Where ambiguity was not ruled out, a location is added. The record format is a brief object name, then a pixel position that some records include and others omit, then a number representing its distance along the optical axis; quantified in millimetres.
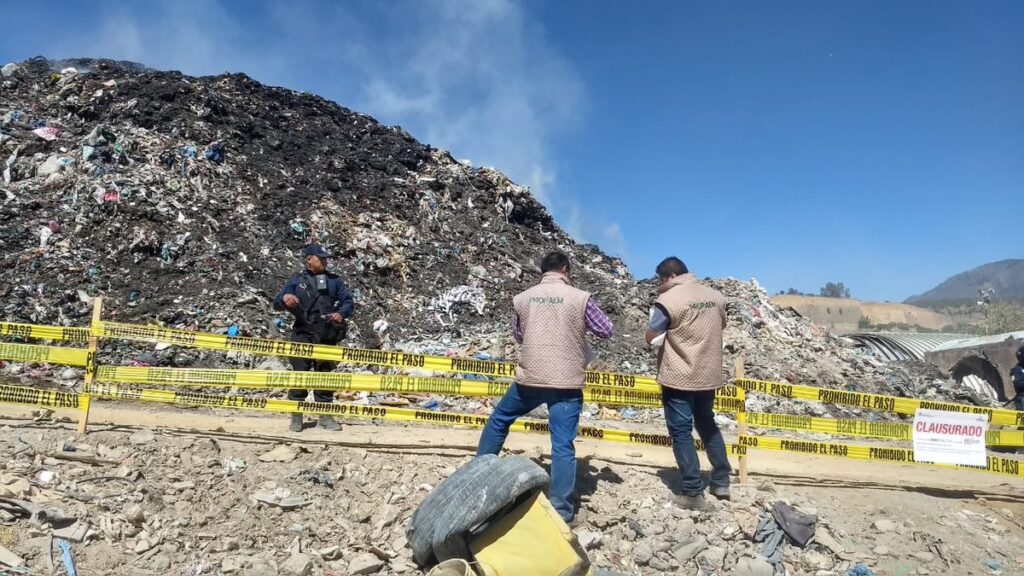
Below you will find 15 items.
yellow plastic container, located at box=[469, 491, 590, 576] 3035
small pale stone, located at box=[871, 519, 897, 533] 4357
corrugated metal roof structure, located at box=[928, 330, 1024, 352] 14508
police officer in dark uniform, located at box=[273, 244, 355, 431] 5637
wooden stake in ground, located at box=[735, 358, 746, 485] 4891
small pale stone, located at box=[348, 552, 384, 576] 3338
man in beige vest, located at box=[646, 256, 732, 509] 4203
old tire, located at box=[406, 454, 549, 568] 3100
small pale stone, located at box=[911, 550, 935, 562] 4070
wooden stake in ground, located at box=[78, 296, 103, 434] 4746
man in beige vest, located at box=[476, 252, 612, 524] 3875
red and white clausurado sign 5141
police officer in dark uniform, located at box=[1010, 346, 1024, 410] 8055
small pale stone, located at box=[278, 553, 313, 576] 3207
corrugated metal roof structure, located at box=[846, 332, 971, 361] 17148
